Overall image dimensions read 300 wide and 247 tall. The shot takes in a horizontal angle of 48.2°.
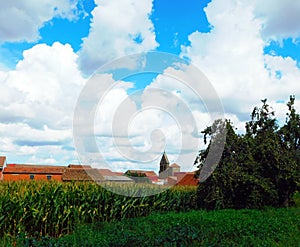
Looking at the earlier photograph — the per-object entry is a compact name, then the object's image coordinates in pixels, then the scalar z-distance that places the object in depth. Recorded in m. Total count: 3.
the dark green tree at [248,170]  14.82
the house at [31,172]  37.16
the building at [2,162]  35.89
